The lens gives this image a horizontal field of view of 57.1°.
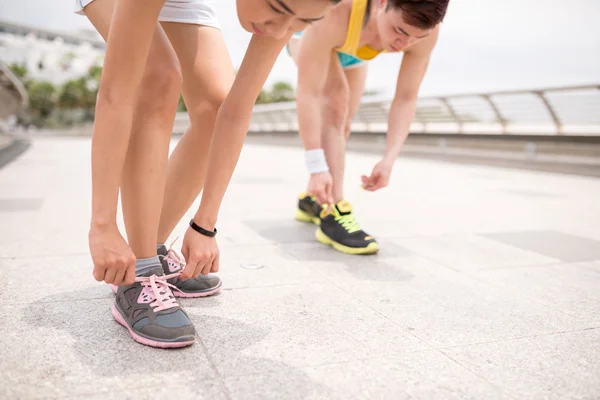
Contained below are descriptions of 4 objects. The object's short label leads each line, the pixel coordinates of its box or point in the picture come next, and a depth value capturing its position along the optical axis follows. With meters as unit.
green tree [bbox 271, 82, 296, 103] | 75.20
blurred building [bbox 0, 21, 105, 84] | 87.81
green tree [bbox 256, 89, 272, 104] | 71.72
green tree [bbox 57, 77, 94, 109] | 56.44
